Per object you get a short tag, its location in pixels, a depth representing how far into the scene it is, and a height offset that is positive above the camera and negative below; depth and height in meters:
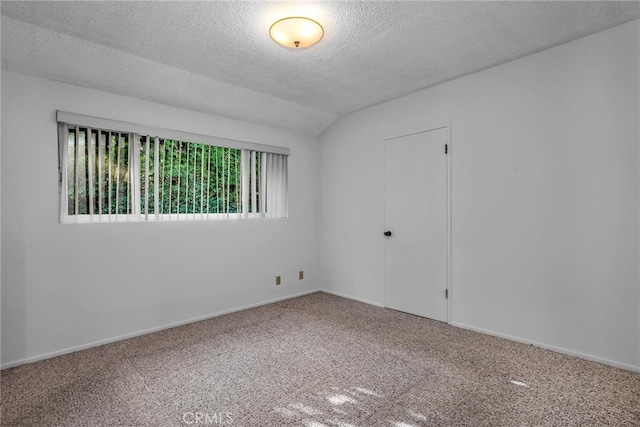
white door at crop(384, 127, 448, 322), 3.41 -0.12
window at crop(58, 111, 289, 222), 2.89 +0.41
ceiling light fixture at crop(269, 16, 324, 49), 2.16 +1.24
